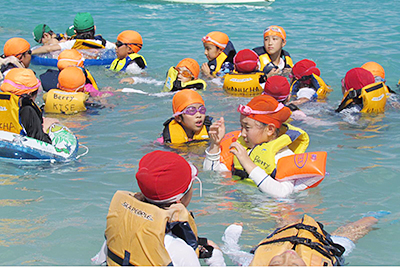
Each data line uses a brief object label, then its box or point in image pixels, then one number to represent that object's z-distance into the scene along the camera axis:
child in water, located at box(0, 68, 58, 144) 12.46
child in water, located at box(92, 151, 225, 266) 6.24
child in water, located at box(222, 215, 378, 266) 6.85
